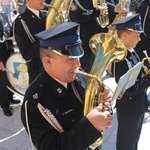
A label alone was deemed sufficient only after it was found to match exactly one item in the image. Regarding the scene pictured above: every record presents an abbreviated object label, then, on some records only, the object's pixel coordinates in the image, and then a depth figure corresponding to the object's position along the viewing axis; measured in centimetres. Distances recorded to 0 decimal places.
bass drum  359
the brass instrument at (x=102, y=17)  389
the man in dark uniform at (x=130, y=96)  232
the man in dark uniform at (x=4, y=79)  357
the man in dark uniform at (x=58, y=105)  144
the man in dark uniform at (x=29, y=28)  281
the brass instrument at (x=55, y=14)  269
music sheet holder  142
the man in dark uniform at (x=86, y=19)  375
